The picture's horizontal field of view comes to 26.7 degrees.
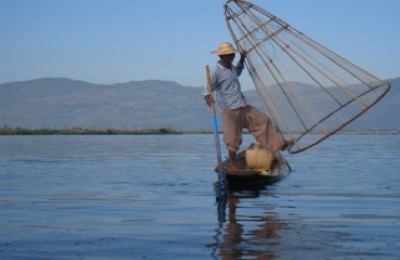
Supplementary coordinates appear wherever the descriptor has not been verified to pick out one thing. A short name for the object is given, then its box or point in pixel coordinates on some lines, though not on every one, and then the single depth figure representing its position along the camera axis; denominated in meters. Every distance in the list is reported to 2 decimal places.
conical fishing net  13.68
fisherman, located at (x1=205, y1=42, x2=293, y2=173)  13.03
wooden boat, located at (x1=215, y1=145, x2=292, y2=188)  12.75
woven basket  15.59
